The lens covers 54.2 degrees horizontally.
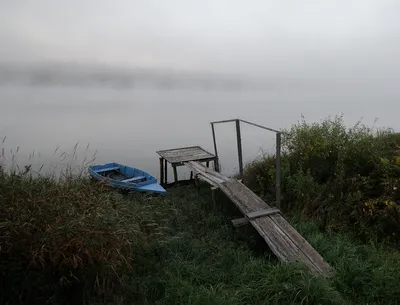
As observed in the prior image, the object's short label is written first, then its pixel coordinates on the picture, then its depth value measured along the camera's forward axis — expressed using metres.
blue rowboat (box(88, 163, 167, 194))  7.05
